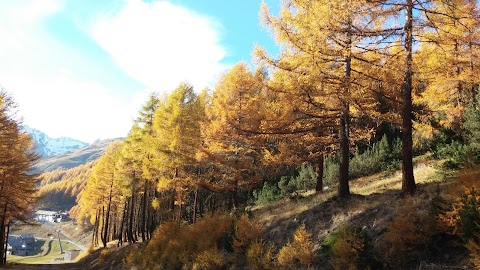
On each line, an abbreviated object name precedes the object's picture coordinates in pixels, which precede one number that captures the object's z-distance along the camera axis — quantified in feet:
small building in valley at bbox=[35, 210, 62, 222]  483.92
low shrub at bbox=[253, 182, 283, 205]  77.03
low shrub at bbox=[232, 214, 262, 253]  37.58
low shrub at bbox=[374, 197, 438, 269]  22.09
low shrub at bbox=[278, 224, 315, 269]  28.22
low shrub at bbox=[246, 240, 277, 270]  30.89
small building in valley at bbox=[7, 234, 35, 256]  294.87
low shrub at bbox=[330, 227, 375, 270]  23.30
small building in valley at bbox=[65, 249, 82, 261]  160.85
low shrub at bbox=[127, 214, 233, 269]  40.11
